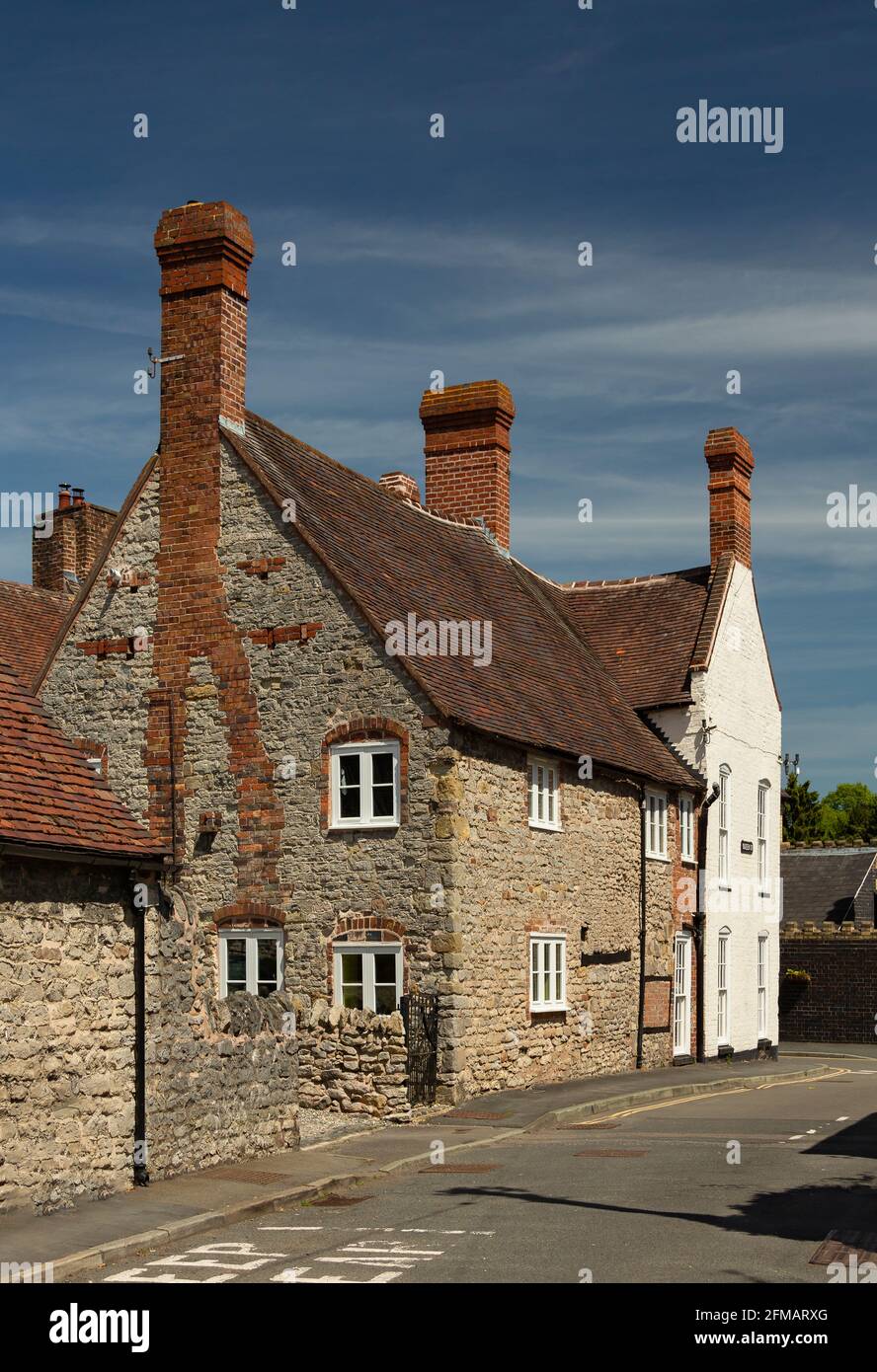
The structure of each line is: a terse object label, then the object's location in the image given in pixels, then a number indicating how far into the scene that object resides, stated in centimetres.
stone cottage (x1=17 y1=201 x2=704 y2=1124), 2069
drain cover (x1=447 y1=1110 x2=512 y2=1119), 1928
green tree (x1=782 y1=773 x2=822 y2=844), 7988
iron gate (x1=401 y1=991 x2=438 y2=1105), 1991
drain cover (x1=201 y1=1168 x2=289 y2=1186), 1394
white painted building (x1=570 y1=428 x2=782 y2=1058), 3056
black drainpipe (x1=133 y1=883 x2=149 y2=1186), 1367
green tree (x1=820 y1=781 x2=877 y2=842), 8994
